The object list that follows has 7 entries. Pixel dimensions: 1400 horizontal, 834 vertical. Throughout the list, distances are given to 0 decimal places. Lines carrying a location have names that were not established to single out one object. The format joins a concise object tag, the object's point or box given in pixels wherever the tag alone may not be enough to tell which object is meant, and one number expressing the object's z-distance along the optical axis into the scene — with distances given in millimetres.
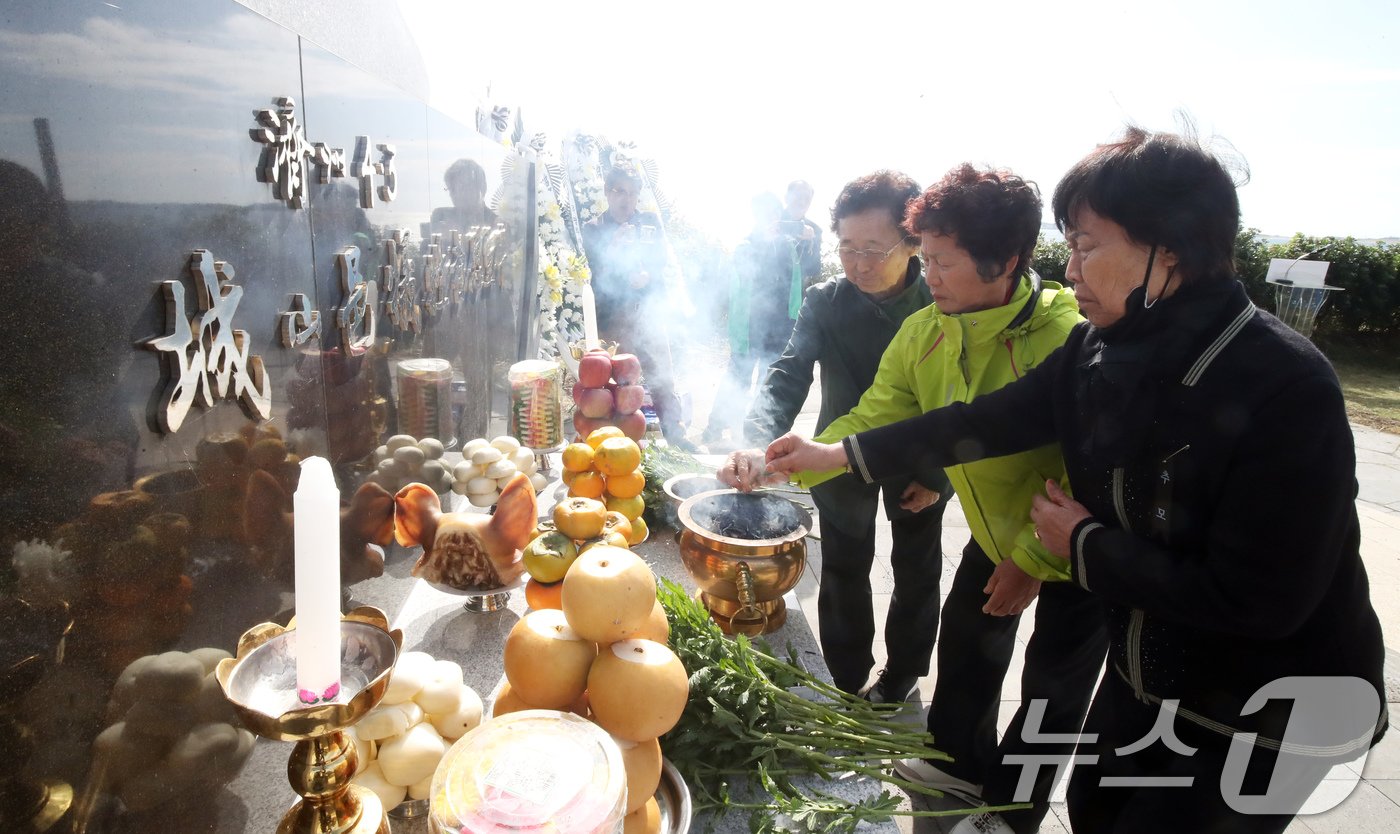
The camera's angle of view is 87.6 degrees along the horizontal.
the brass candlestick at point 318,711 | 854
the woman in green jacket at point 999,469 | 2533
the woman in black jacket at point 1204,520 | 1554
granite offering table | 1772
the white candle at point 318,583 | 780
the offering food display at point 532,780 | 1045
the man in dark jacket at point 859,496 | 3404
